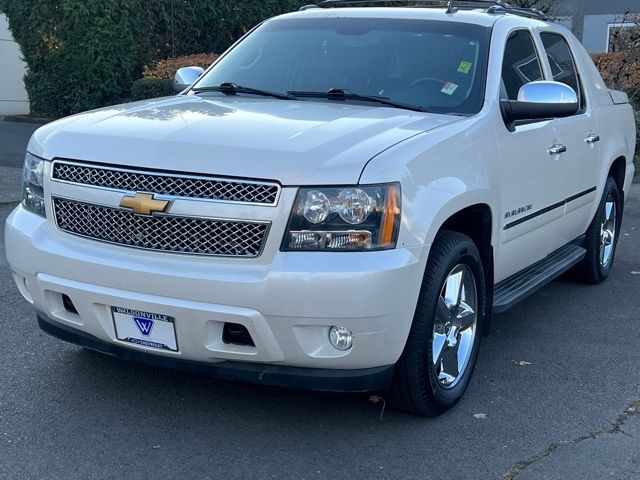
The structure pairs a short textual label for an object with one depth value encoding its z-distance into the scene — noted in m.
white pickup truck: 3.53
